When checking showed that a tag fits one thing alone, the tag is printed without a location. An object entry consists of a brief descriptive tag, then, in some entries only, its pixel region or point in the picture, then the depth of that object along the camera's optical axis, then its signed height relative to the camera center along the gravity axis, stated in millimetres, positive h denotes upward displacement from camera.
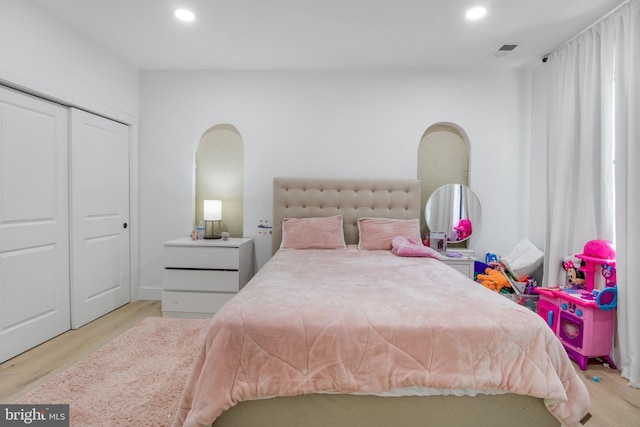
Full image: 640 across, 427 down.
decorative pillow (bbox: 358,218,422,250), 3158 -214
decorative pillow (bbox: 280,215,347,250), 3137 -240
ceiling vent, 2969 +1471
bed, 1351 -657
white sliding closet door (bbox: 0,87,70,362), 2303 -104
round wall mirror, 3568 -21
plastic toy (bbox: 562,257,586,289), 2629 -530
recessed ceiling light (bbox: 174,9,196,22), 2480 +1481
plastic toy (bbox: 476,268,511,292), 3062 -667
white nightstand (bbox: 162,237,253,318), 3174 -654
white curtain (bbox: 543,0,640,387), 2176 +429
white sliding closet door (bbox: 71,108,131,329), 2865 -75
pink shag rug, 1723 -1057
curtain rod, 2343 +1458
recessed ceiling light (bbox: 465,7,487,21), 2408 +1455
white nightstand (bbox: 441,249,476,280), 3129 -521
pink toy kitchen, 2287 -724
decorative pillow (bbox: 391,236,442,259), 2827 -350
